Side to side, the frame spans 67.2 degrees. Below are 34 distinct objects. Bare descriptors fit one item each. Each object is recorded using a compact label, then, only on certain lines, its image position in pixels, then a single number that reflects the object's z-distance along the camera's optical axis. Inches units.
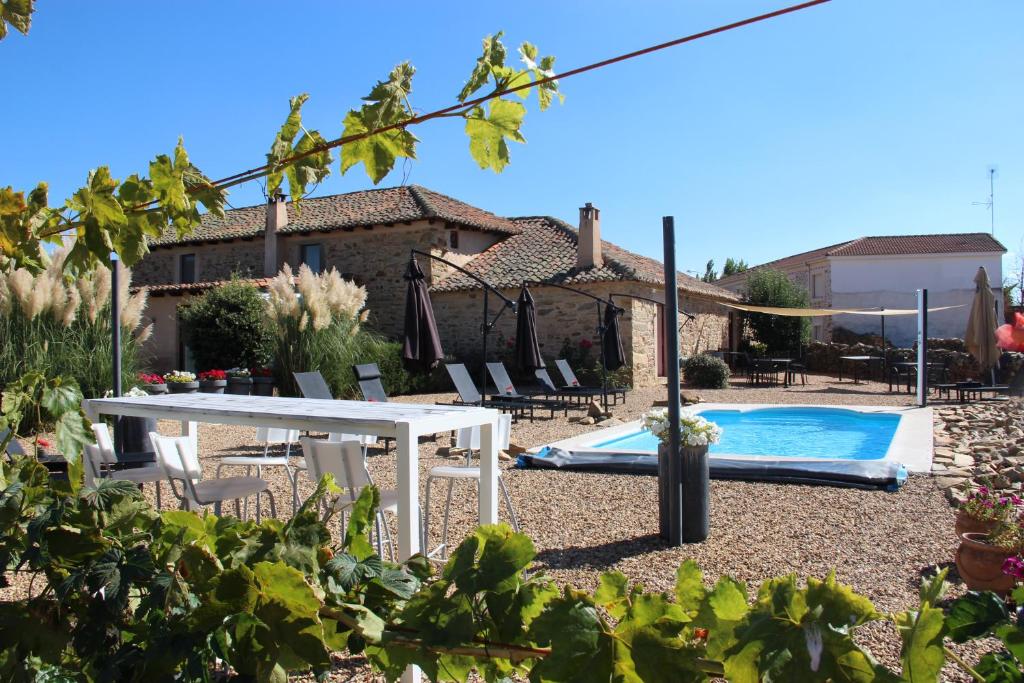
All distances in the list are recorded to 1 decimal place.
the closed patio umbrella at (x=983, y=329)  541.6
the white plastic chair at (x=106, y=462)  161.2
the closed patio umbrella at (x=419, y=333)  350.6
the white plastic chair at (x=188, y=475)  151.9
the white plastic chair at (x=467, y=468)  168.6
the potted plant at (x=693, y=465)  178.4
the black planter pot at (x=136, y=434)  231.9
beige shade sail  613.0
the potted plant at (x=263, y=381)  489.4
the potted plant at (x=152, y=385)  367.6
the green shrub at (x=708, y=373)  699.4
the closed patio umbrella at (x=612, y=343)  524.7
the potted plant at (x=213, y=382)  478.9
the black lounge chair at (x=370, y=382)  390.0
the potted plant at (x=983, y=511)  140.5
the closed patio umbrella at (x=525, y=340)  453.1
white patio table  109.3
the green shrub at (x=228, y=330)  633.6
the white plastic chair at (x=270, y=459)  196.7
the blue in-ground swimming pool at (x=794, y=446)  245.8
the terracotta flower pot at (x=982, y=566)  137.4
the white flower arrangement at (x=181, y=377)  434.3
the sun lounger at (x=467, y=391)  426.6
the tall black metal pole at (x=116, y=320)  248.3
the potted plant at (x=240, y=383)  493.7
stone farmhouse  699.4
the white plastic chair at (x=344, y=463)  140.6
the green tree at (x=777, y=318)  957.8
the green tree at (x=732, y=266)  2237.9
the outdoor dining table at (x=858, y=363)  810.4
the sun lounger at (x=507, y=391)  454.0
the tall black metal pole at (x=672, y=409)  174.4
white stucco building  1253.1
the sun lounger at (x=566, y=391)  502.0
